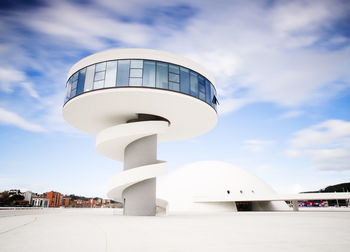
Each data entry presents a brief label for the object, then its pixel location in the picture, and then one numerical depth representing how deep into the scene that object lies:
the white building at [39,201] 96.55
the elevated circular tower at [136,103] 18.20
